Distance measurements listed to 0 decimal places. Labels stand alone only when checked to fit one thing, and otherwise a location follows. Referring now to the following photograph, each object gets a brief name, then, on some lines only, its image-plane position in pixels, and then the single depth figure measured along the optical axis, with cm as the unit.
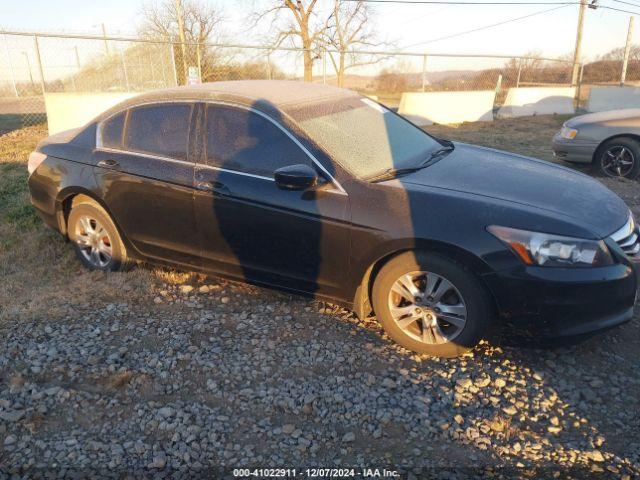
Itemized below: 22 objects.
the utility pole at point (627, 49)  2092
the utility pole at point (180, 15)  1628
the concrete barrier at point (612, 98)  1680
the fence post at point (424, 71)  1570
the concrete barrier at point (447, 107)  1453
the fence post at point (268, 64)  1430
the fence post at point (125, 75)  1325
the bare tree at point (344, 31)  2806
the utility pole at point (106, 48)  1269
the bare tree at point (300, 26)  2736
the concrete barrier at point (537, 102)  1712
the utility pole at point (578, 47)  1984
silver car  753
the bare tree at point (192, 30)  1641
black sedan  298
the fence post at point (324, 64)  1393
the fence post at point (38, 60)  1013
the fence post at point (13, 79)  1136
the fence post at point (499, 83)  2067
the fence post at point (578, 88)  1919
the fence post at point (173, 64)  1231
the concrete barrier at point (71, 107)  1039
